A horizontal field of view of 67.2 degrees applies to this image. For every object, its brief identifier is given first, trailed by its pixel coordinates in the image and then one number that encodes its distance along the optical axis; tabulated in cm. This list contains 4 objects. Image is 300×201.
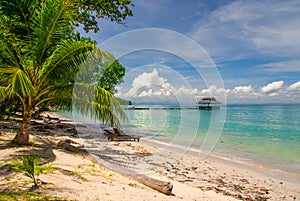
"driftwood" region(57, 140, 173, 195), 445
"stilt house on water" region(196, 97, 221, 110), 6025
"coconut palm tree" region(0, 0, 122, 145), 567
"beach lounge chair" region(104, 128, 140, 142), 1291
